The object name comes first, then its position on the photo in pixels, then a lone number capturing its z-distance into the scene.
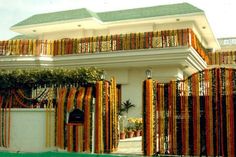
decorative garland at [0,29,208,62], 19.33
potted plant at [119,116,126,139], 16.85
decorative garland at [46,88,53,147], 13.53
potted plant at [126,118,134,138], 17.75
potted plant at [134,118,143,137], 18.55
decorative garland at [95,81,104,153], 12.95
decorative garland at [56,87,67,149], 13.33
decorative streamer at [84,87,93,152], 13.01
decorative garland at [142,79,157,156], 12.18
